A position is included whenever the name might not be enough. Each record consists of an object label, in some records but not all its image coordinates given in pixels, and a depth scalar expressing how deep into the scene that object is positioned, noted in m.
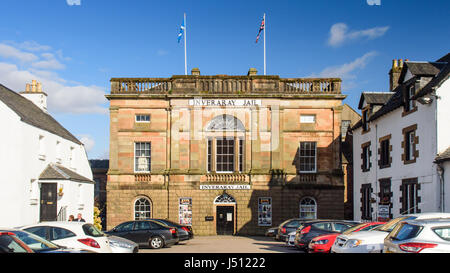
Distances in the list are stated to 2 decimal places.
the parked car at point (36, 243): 12.26
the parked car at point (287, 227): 28.92
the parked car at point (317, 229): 22.02
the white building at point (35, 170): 27.47
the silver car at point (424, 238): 11.16
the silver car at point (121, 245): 18.27
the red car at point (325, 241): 18.95
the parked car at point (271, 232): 32.44
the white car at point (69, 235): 15.19
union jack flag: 39.66
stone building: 36.97
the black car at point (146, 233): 24.89
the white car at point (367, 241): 15.42
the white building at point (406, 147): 22.84
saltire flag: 40.42
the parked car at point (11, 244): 10.96
